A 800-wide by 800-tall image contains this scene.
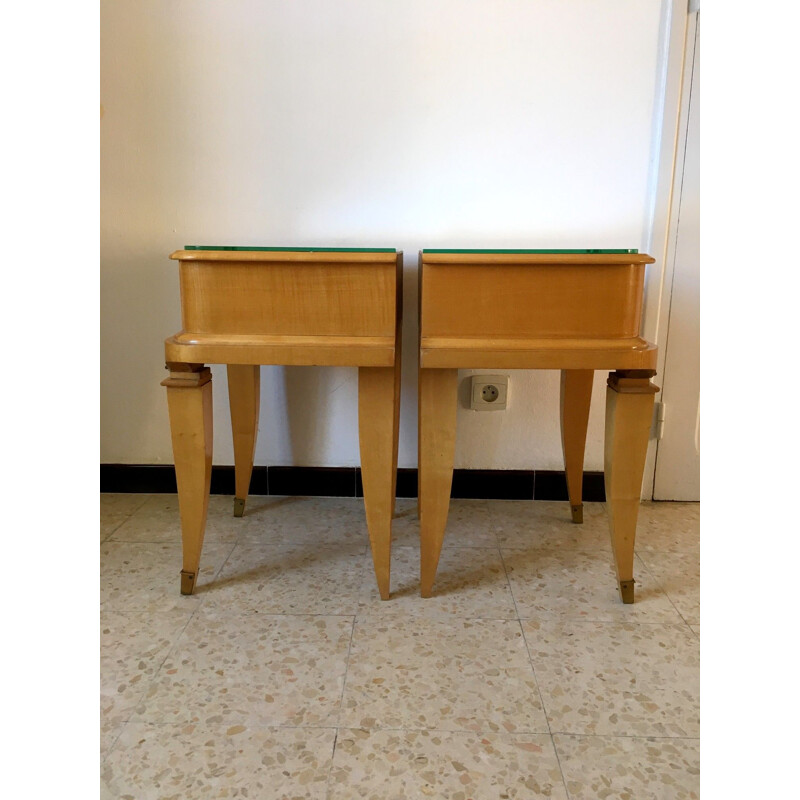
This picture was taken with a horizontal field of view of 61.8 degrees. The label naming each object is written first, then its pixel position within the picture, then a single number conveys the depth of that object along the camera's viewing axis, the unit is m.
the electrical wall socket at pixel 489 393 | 1.59
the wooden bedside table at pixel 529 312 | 1.05
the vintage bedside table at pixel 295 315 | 1.06
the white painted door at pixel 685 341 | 1.45
